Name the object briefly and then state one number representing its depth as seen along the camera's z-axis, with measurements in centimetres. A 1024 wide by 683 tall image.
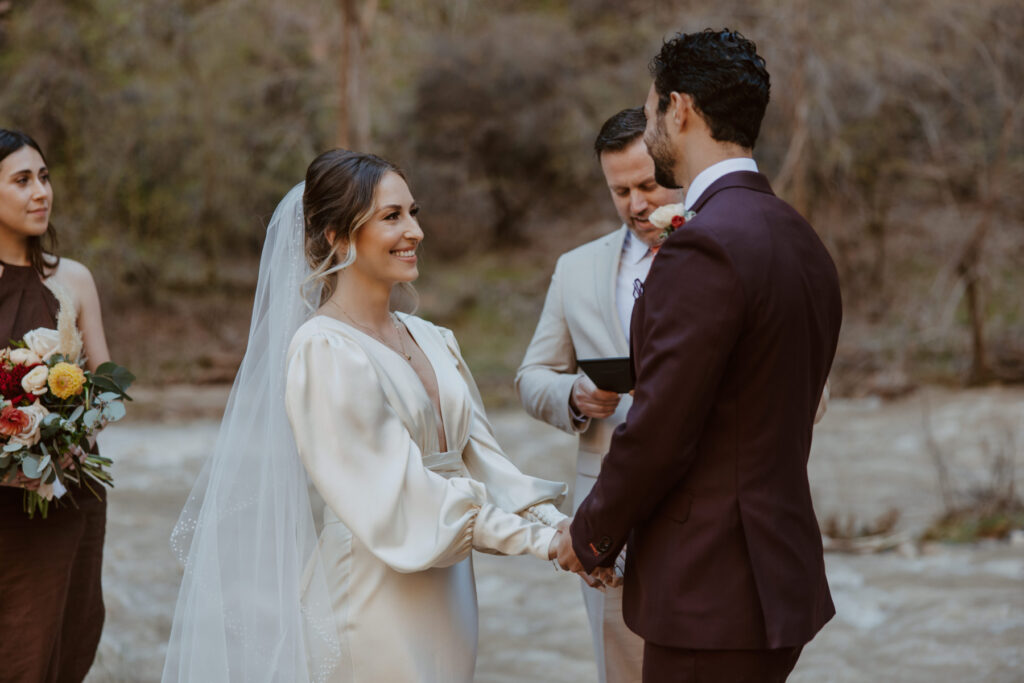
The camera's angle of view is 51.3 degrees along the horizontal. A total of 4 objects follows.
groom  205
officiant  311
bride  246
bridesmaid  319
